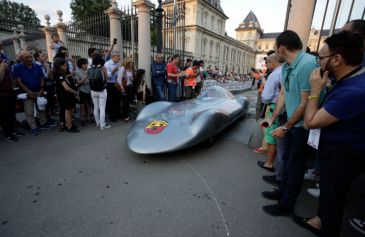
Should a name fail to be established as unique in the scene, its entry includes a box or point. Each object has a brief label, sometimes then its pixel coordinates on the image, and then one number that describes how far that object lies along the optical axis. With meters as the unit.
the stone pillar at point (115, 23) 7.19
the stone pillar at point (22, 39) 13.74
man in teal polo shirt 1.84
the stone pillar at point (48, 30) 8.63
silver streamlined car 2.99
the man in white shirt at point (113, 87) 5.23
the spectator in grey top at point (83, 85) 4.89
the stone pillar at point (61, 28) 8.34
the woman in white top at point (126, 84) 5.37
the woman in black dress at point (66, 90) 4.21
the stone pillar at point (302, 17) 3.74
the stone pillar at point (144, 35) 6.46
